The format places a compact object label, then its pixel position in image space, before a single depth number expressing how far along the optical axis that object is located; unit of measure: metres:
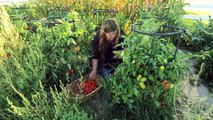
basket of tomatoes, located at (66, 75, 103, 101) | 1.87
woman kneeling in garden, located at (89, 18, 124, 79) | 2.02
